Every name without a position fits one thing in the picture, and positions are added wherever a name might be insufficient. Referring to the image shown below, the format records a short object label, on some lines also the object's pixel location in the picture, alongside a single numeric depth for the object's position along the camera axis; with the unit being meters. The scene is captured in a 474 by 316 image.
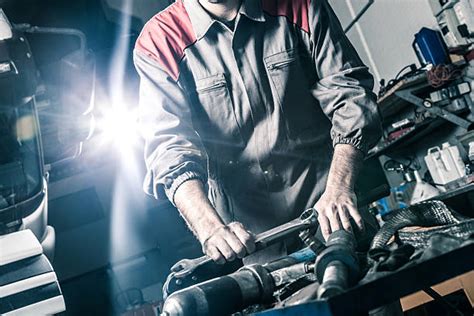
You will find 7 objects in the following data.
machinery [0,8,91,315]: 2.00
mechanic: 1.28
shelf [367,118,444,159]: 2.61
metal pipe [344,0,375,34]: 3.37
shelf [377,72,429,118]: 2.47
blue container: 2.44
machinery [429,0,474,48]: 2.29
